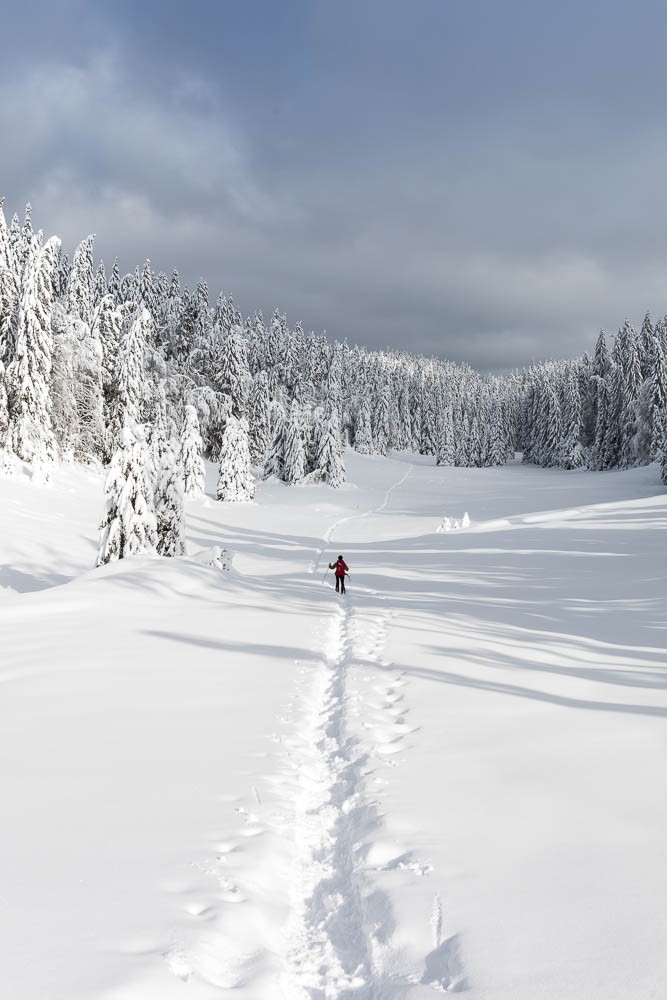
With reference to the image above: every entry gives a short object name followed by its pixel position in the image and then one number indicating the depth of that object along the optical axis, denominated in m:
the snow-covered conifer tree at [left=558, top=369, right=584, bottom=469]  83.88
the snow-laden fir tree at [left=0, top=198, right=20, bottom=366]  32.44
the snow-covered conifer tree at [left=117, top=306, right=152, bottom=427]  43.97
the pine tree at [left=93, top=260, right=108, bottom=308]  75.00
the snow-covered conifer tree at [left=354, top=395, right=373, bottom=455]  109.94
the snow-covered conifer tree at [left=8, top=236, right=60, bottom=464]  31.23
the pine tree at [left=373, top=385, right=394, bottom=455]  125.05
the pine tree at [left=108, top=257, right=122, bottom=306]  76.09
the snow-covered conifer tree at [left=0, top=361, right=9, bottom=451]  30.25
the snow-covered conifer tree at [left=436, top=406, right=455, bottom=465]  109.38
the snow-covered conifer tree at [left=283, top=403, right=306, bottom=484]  55.66
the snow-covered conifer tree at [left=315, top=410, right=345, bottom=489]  56.25
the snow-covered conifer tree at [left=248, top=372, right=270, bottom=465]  71.81
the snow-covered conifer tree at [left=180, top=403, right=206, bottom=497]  42.53
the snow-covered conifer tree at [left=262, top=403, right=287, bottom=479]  57.25
